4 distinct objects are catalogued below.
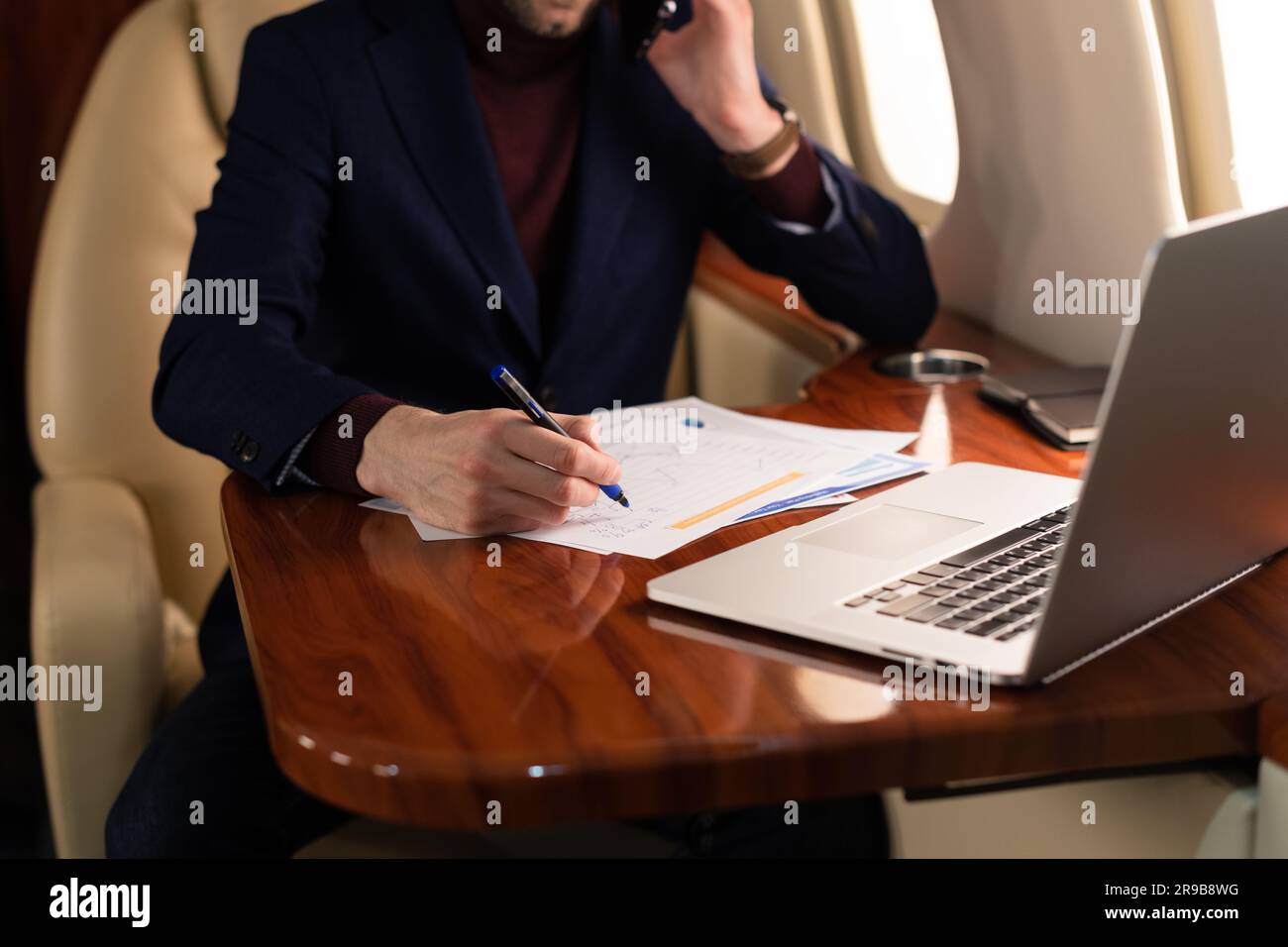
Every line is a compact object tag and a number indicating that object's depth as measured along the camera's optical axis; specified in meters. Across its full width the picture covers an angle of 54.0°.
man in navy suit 0.99
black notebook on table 0.99
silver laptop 0.56
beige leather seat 1.32
